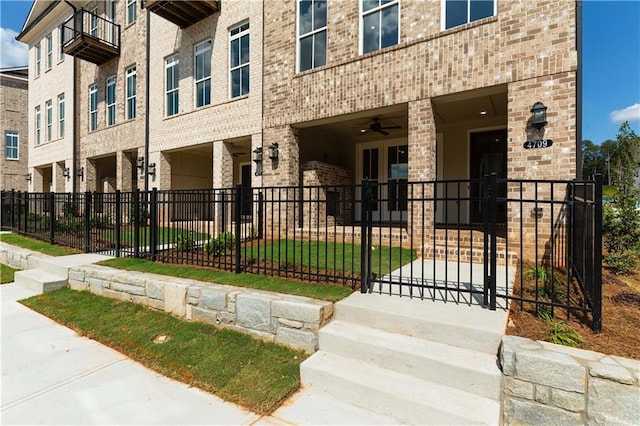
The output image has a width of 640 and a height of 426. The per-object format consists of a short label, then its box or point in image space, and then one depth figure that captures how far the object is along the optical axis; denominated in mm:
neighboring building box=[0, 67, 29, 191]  22828
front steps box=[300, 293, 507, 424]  2512
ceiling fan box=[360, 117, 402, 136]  9305
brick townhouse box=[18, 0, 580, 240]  6055
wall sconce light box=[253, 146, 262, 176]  9695
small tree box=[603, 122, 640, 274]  5297
